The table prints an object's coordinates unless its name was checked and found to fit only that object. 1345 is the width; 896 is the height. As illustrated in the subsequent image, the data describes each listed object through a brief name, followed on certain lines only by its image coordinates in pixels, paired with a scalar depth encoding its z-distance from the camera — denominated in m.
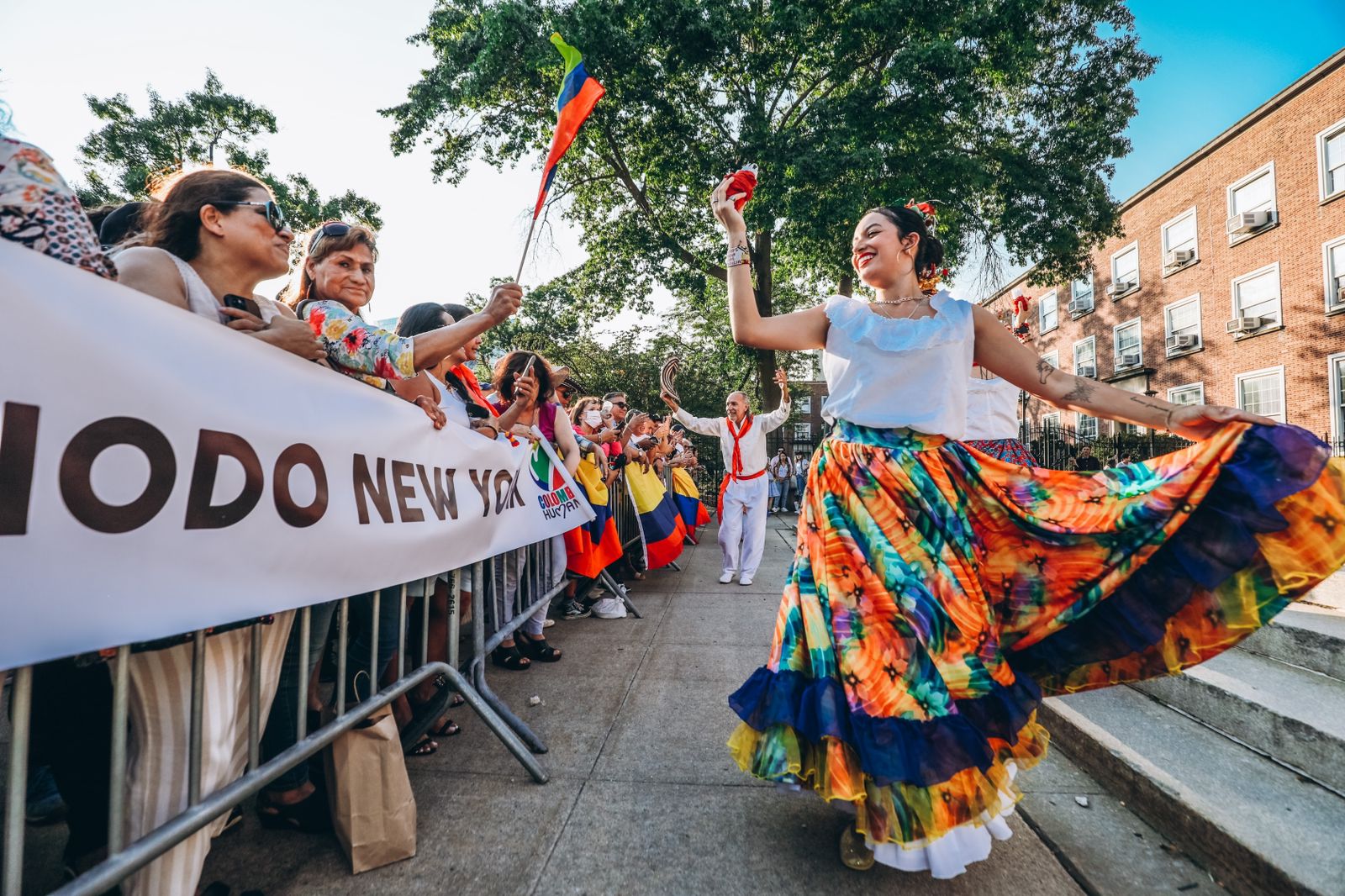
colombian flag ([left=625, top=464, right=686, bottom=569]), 6.43
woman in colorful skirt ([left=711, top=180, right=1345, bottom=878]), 1.82
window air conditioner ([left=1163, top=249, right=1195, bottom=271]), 19.84
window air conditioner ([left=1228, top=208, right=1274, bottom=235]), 17.11
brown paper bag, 1.93
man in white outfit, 6.99
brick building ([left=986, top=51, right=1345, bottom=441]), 15.49
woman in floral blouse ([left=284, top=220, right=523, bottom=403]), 2.11
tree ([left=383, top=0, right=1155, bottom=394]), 11.28
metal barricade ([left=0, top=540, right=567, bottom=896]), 1.12
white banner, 1.10
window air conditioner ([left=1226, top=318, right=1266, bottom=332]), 17.34
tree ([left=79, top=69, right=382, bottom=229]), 20.50
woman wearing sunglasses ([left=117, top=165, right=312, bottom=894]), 1.48
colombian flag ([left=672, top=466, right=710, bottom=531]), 8.97
